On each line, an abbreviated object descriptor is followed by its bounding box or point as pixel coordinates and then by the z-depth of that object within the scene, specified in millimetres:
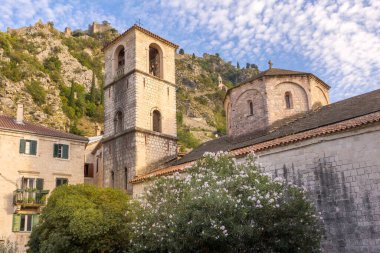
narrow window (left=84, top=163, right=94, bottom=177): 36756
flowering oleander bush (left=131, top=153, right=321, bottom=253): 11516
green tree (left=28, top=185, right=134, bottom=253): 17328
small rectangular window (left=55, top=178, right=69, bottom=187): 29062
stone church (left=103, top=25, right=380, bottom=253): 15172
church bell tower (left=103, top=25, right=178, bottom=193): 26531
